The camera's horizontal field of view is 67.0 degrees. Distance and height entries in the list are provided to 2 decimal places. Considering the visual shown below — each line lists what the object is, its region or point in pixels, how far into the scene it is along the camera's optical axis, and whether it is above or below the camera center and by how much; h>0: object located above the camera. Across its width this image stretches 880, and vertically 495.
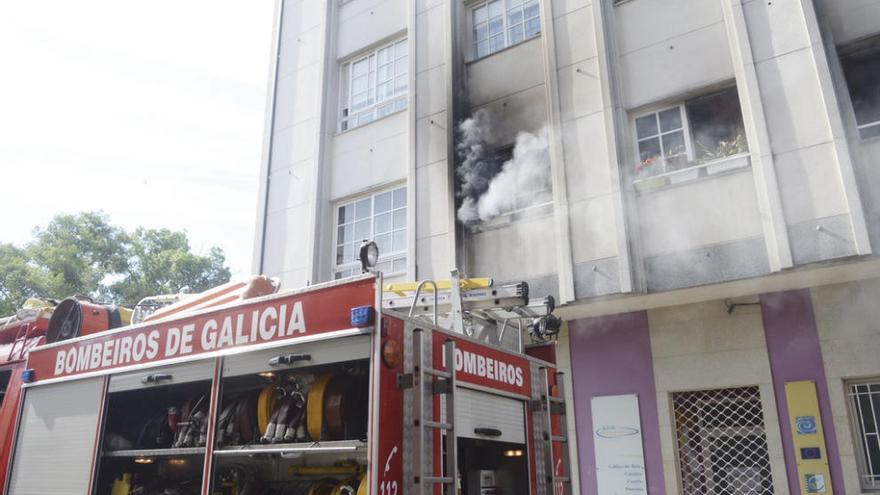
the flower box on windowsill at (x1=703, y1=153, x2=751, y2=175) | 8.19 +3.73
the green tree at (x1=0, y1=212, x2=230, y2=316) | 24.17 +8.78
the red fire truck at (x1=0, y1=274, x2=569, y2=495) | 3.87 +0.55
